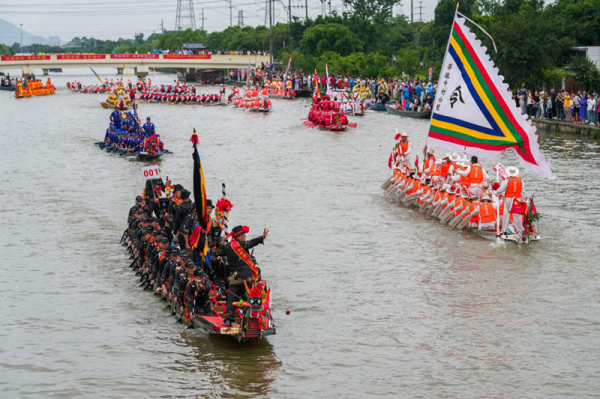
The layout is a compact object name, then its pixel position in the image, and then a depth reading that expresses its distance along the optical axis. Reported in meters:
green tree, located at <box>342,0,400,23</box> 103.06
